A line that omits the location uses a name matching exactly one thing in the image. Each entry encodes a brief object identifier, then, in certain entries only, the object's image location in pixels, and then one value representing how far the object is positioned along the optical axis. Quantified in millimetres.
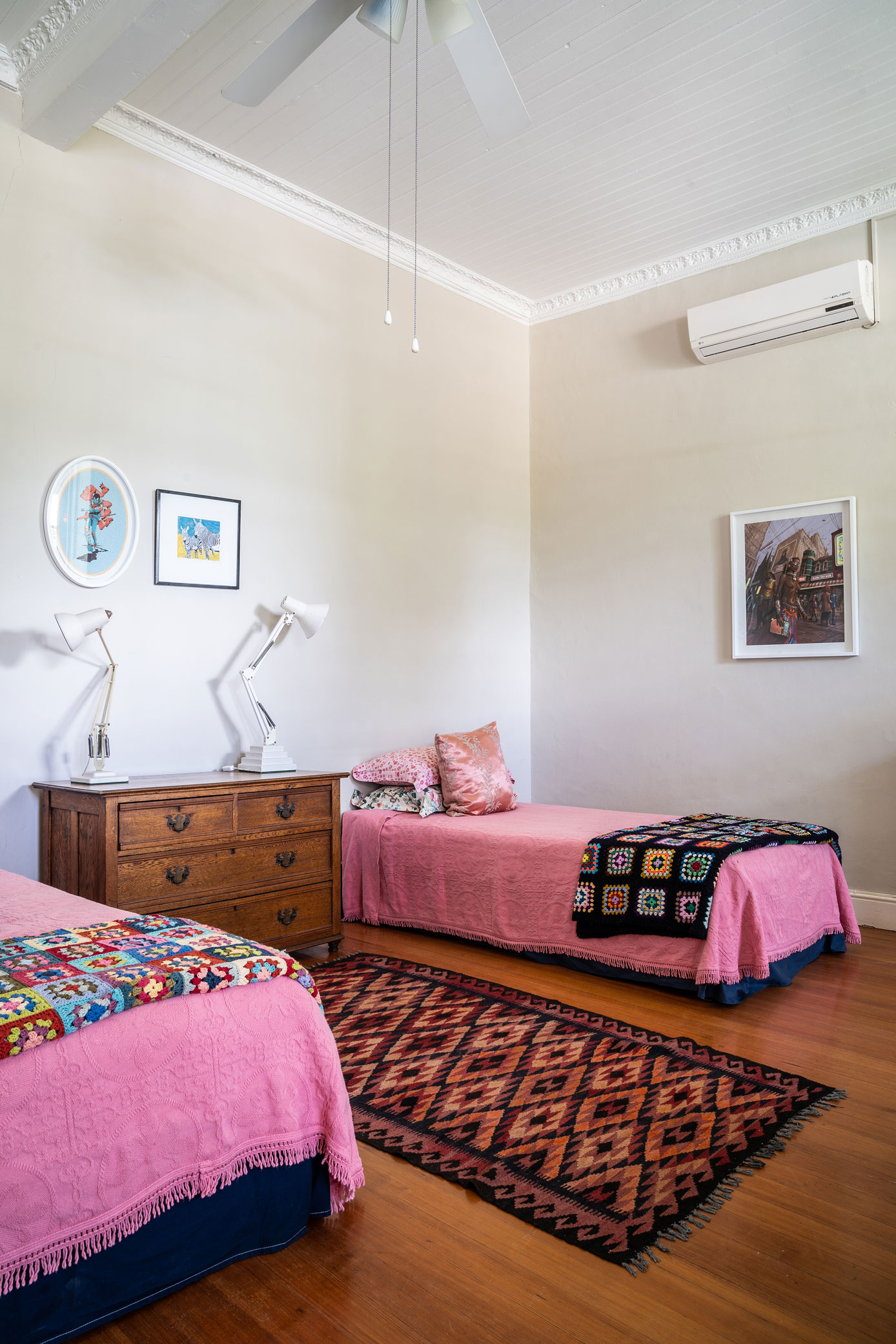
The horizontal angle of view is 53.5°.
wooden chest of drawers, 2959
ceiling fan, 2227
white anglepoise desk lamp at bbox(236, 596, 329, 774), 3678
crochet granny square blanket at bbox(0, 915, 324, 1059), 1438
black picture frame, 3633
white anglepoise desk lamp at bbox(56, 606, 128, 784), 3100
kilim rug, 1866
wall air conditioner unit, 4059
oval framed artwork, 3322
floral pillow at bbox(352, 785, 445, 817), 4203
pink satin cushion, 4203
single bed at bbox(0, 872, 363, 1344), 1373
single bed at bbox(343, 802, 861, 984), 3082
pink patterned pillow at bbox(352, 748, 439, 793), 4305
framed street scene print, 4184
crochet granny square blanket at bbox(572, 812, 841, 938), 3090
